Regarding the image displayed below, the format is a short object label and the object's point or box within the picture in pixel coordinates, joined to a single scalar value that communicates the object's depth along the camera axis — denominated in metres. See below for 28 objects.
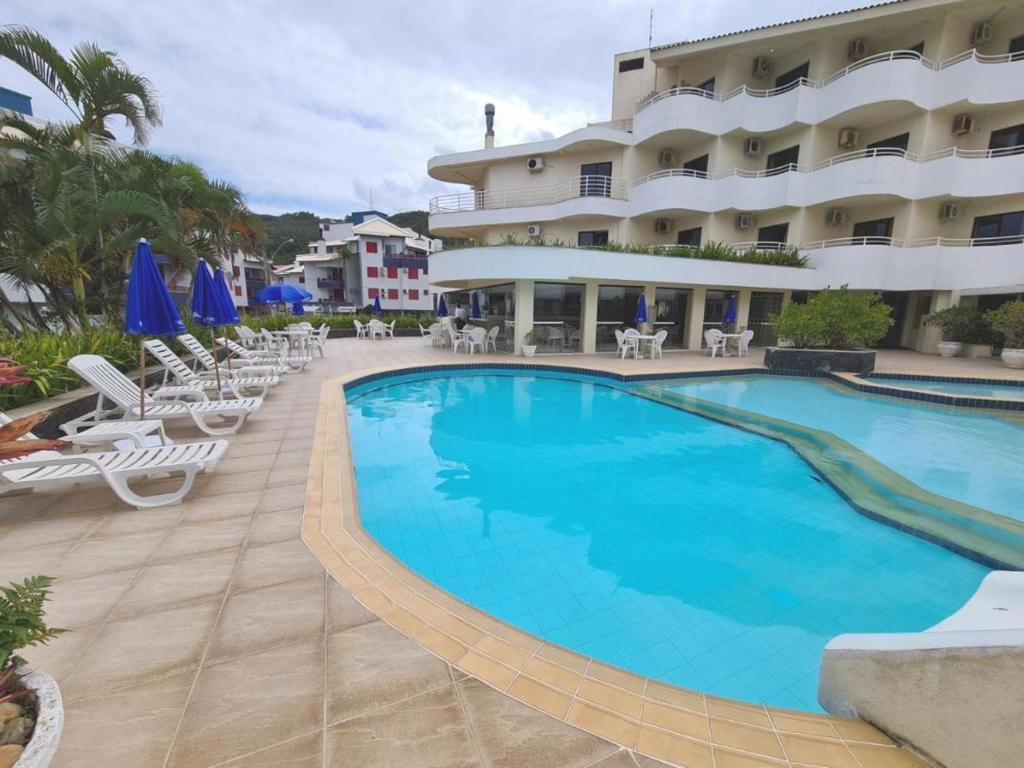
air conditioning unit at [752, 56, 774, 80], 17.94
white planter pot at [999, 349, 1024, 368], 12.39
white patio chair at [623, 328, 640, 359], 14.23
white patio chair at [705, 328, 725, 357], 14.96
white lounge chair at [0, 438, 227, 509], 3.28
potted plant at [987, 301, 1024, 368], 12.50
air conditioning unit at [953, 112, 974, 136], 15.33
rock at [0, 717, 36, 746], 1.15
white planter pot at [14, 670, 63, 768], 1.09
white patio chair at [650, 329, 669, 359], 14.32
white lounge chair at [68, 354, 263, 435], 4.87
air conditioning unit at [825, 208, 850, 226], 17.25
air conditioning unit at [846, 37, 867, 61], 16.45
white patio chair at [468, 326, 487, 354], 14.31
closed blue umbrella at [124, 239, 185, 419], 4.35
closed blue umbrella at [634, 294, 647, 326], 14.52
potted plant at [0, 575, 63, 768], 1.11
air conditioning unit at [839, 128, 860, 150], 16.80
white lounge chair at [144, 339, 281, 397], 7.17
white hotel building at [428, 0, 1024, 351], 14.53
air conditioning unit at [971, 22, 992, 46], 15.11
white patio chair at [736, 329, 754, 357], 15.29
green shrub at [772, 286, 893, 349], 12.23
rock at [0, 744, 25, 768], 1.07
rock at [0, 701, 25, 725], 1.17
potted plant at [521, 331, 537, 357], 14.24
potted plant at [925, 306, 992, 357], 14.82
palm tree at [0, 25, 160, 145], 7.57
